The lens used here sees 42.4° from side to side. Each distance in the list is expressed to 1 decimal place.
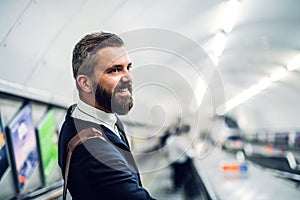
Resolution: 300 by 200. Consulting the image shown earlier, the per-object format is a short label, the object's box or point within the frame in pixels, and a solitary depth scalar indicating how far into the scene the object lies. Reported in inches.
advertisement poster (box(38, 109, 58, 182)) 225.7
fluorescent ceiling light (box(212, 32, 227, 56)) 406.7
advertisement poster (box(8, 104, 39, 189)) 180.9
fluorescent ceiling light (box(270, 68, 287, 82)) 610.2
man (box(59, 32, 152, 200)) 52.1
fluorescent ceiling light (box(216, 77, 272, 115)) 737.6
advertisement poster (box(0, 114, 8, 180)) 163.9
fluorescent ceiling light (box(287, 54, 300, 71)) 521.3
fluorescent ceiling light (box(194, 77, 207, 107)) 587.0
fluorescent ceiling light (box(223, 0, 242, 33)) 318.9
